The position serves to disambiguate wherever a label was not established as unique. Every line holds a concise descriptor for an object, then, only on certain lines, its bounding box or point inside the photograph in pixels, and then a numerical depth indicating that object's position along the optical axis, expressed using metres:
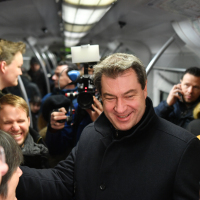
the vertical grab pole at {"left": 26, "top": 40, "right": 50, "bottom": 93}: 5.41
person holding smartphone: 1.94
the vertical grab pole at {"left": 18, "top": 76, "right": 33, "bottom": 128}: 3.26
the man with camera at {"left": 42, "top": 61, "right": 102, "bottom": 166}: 1.76
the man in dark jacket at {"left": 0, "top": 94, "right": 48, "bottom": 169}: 1.54
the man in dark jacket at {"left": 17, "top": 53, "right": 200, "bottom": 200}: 1.06
